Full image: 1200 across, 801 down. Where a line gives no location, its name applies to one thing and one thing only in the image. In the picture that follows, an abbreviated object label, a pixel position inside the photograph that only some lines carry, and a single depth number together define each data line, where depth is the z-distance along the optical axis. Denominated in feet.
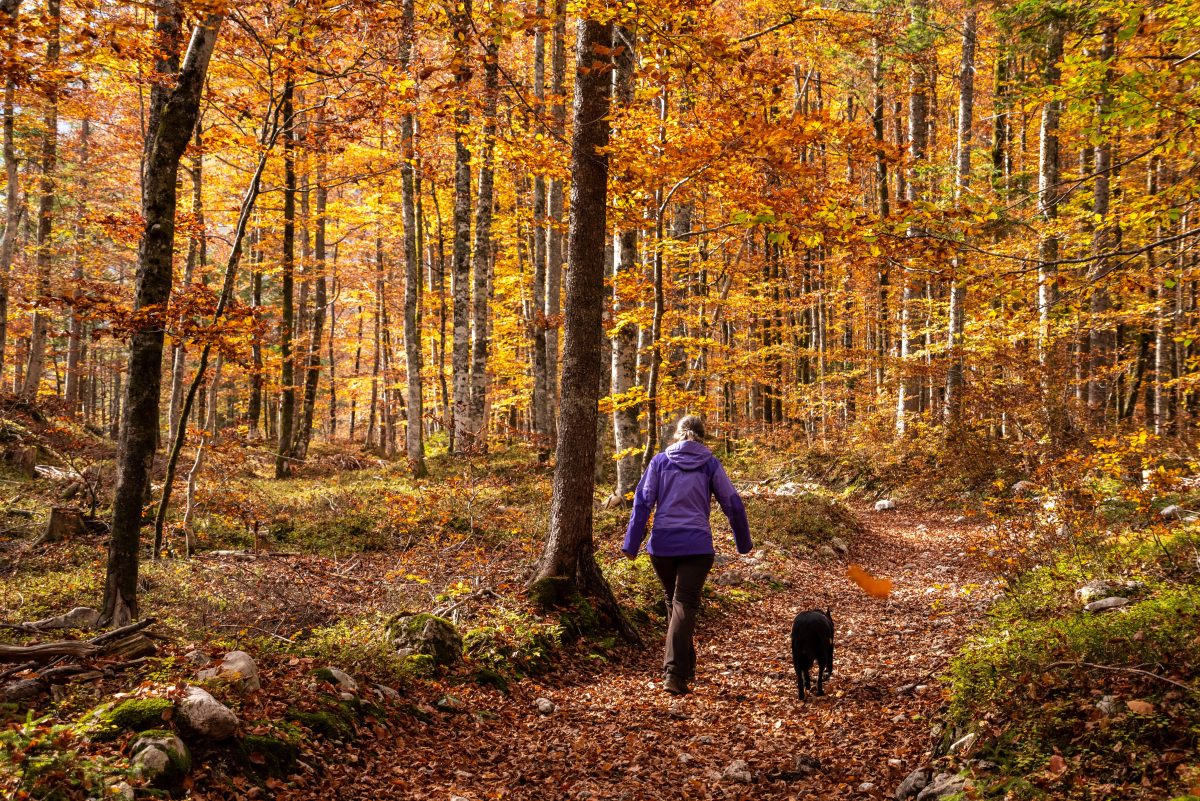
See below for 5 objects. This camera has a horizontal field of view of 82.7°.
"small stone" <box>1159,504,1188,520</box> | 25.45
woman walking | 19.35
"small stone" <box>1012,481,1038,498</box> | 41.09
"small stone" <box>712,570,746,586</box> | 31.09
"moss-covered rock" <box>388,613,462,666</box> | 19.07
